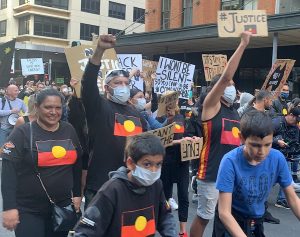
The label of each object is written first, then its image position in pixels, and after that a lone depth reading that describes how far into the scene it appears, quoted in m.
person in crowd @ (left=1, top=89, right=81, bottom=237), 2.68
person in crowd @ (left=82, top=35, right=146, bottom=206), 2.86
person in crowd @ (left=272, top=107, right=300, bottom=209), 6.04
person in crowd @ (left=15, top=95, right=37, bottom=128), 3.46
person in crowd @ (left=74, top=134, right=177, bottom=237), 2.04
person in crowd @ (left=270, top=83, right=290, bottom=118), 6.62
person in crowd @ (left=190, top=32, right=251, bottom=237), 3.50
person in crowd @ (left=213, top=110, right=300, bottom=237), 2.10
